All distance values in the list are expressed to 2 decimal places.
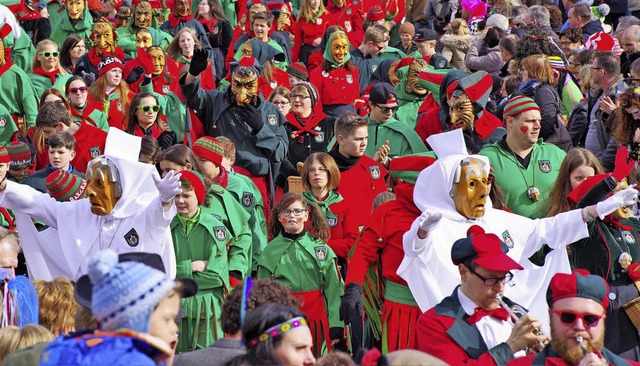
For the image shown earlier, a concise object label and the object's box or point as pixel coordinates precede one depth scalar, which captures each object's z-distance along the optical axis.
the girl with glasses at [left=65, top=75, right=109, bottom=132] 23.29
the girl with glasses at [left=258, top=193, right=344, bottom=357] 16.67
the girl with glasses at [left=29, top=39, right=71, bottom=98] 26.27
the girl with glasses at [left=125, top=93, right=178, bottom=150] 22.06
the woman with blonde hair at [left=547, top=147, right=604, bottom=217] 16.19
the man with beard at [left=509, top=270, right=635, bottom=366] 10.71
